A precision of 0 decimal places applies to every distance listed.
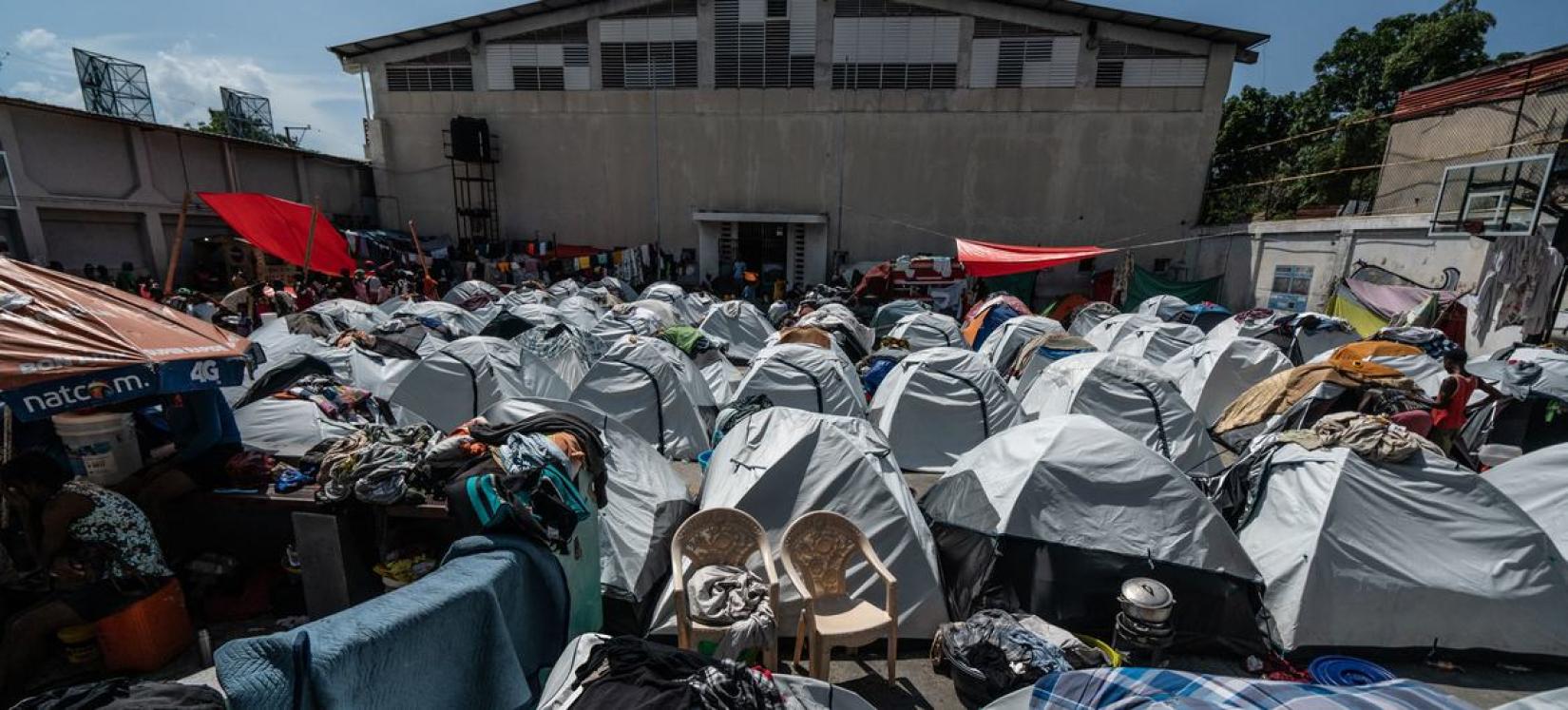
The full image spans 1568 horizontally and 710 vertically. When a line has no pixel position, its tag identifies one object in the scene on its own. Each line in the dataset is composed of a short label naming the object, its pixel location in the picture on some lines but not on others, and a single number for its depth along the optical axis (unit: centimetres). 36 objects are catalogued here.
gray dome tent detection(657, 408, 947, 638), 458
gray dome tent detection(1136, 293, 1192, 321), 1539
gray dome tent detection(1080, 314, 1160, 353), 1250
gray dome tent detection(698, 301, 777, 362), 1448
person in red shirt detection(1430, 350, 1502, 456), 619
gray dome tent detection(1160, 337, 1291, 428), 923
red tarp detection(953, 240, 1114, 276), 1432
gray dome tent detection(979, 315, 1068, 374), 1157
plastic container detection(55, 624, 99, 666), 348
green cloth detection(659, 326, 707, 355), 1010
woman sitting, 339
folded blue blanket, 199
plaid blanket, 186
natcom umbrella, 320
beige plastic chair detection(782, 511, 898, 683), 397
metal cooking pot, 405
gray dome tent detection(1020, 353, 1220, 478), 754
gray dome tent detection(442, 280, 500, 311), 1630
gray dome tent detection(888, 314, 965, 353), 1262
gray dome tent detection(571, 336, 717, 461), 812
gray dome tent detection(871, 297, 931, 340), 1602
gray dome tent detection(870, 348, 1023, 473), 795
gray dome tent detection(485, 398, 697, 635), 473
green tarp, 1762
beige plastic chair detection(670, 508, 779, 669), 422
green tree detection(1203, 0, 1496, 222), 1895
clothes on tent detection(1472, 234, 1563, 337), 888
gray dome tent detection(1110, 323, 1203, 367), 1112
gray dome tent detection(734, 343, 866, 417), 841
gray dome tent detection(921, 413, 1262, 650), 452
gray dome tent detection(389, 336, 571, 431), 811
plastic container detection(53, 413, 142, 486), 377
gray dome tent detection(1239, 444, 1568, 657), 438
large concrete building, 1959
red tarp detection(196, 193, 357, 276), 978
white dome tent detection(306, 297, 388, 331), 1147
